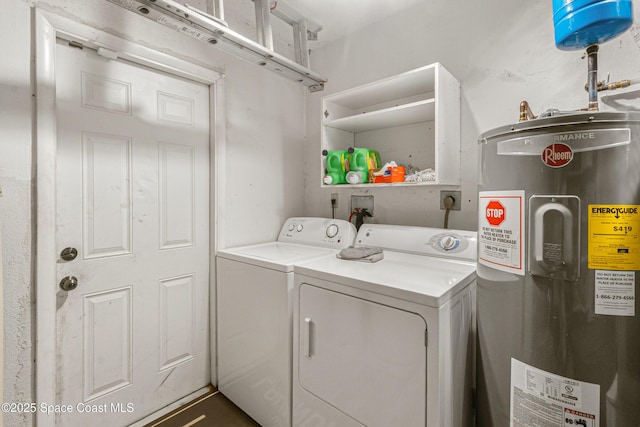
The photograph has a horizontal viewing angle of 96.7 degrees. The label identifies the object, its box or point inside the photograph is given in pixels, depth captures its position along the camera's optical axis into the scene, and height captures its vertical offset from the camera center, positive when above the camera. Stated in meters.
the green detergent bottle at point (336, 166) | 1.98 +0.31
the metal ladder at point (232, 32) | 1.06 +0.77
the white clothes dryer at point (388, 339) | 1.02 -0.52
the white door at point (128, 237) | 1.42 -0.15
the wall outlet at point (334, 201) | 2.37 +0.08
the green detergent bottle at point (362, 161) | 1.93 +0.34
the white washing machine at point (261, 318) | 1.50 -0.62
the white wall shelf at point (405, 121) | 1.58 +0.60
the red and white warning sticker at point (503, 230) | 0.92 -0.07
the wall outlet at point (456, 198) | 1.77 +0.08
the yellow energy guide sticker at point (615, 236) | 0.78 -0.07
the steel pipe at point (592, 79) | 1.01 +0.48
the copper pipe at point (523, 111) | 1.18 +0.42
